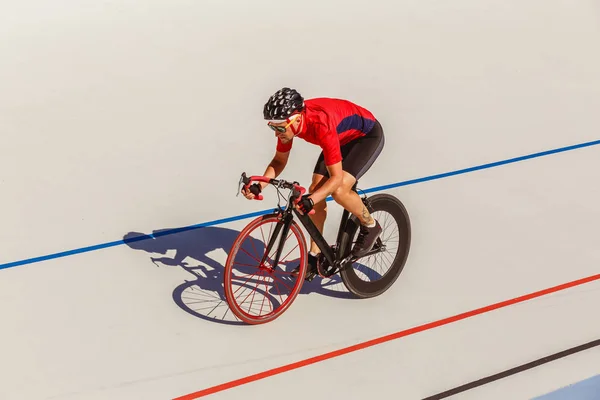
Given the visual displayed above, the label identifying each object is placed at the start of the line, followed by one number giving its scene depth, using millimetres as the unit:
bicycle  9781
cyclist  9359
